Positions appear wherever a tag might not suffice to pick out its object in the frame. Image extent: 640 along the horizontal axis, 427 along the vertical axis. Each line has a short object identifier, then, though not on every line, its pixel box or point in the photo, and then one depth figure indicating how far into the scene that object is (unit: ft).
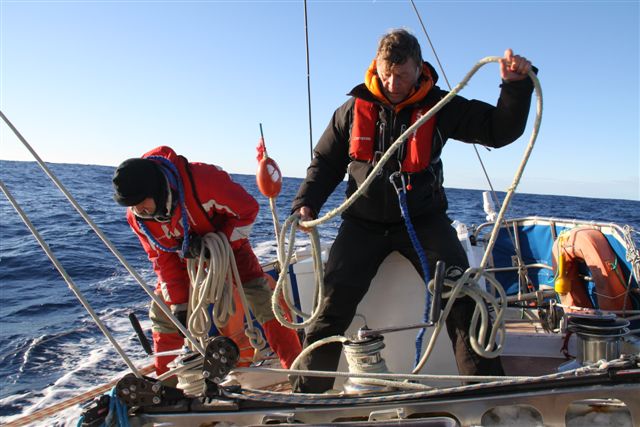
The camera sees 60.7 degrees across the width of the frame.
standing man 7.37
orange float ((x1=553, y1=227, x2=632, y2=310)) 13.08
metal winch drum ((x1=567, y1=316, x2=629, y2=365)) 7.32
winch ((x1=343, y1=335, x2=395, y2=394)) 6.25
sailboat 5.22
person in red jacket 7.89
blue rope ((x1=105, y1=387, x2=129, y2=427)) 5.67
